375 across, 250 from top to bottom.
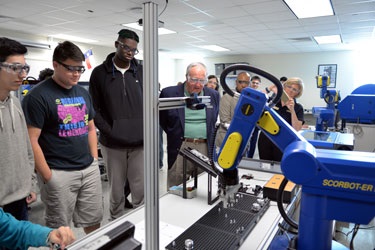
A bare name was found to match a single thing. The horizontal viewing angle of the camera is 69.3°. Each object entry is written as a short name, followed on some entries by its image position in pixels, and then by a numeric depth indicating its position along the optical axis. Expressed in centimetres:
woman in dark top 268
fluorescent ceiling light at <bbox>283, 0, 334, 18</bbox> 391
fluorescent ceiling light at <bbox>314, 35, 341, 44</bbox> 636
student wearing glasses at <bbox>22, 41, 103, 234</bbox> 157
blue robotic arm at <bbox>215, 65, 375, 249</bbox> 66
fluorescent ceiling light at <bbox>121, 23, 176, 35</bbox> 548
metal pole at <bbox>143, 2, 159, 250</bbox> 71
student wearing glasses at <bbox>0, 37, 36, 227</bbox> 139
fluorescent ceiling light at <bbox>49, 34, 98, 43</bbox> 700
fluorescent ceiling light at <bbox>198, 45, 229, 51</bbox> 813
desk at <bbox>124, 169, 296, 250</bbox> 109
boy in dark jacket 199
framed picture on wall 849
